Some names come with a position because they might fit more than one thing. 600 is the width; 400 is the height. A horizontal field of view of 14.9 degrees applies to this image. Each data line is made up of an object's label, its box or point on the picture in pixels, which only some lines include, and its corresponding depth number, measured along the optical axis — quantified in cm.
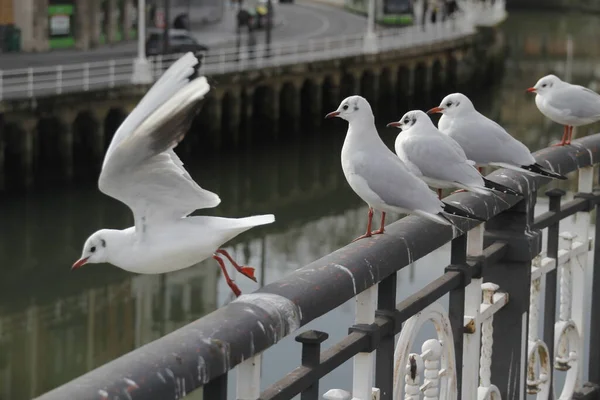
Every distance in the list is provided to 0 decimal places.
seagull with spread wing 435
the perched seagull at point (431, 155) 620
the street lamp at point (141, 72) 4020
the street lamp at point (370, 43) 5347
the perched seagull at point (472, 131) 722
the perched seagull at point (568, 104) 833
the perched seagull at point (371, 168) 570
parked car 4943
